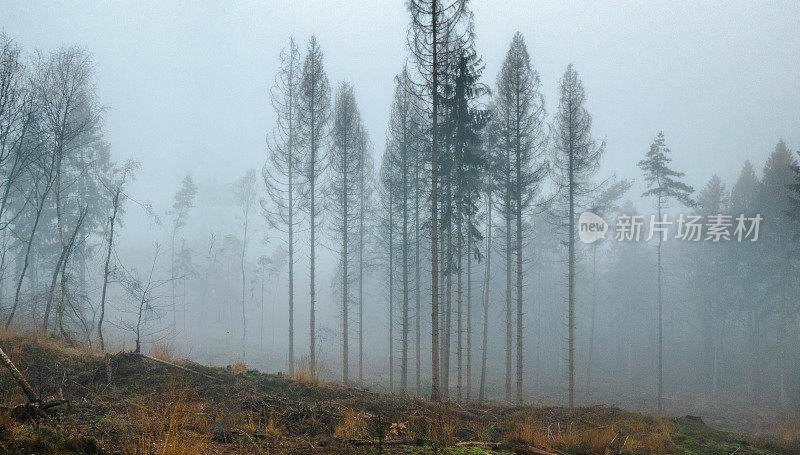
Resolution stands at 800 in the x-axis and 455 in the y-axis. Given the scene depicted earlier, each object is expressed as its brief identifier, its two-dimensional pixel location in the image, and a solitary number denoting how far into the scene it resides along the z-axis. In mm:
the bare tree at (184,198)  38094
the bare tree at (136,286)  9212
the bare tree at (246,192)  37406
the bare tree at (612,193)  29016
